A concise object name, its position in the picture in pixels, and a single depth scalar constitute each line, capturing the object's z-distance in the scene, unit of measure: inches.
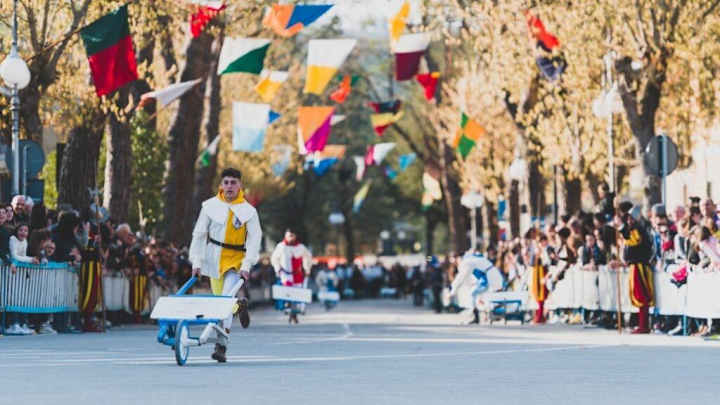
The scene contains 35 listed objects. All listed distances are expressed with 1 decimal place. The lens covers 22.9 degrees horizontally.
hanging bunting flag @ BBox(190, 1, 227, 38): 1190.3
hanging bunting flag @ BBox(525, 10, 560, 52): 1381.6
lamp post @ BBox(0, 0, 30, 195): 983.0
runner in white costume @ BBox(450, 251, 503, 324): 1259.8
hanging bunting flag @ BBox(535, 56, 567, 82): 1469.0
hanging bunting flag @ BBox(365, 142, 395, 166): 2063.5
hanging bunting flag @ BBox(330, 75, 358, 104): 1770.4
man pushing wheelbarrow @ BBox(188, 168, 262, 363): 668.7
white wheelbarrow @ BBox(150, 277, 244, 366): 616.7
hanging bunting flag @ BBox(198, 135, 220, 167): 1672.0
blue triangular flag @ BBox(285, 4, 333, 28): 1202.0
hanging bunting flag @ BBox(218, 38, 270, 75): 1263.5
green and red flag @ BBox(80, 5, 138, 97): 1091.3
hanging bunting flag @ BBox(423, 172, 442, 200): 2445.9
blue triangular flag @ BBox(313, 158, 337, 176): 2129.7
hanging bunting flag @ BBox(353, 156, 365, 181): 2448.7
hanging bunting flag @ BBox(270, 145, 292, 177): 2256.4
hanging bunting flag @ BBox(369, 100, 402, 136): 1877.5
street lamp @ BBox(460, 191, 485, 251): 2098.9
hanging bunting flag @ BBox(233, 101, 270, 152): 1517.0
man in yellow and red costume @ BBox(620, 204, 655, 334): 968.3
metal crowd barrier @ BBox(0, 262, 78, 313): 907.4
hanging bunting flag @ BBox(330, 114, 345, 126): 1758.1
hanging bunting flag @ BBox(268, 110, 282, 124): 1631.4
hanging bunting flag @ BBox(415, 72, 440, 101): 1647.3
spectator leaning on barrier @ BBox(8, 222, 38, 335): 893.2
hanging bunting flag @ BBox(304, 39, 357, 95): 1337.4
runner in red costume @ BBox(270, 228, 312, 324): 1342.3
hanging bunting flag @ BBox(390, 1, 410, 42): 1352.1
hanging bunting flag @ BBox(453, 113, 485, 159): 1724.9
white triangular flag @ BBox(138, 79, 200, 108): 1267.2
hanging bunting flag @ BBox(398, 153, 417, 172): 2304.1
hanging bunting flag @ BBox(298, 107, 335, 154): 1624.0
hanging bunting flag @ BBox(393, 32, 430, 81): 1451.8
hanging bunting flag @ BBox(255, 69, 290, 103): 1473.9
